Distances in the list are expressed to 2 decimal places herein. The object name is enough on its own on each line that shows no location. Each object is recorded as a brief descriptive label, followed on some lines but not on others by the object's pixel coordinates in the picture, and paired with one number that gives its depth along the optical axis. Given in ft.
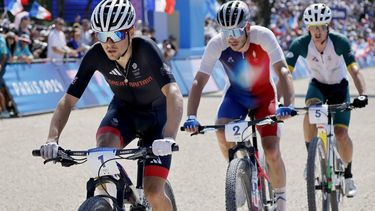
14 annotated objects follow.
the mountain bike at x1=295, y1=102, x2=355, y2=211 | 22.90
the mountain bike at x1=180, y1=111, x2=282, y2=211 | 18.88
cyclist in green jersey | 26.23
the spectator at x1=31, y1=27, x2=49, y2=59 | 60.95
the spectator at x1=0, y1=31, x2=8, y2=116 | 52.37
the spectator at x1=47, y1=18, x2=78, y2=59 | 59.93
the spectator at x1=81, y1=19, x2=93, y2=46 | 64.75
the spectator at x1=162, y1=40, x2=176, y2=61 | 70.95
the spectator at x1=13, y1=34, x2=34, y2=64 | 55.62
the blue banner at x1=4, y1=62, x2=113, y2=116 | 54.03
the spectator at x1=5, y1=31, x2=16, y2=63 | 55.42
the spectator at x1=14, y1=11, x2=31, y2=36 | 58.59
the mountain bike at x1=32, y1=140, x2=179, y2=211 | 16.17
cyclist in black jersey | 17.34
